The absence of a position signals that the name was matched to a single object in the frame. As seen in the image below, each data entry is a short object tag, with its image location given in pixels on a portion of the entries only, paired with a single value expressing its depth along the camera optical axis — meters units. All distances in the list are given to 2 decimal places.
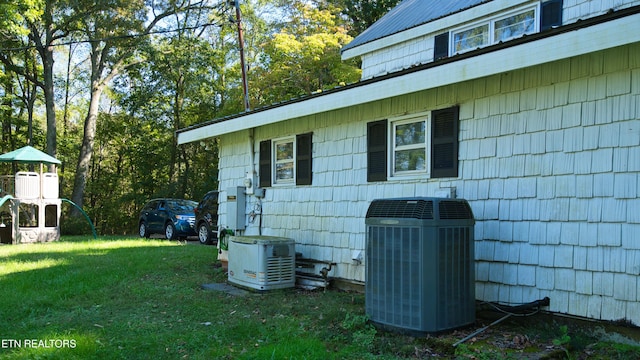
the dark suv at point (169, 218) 16.03
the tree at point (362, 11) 21.89
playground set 15.62
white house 4.14
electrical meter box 8.67
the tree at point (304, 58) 19.97
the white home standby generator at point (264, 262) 6.86
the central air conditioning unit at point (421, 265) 4.35
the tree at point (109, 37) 21.00
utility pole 16.81
